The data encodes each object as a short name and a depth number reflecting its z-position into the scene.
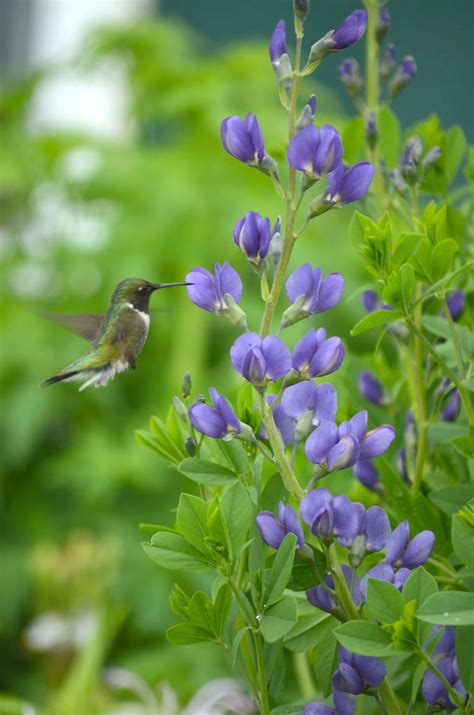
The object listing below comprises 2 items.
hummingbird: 4.15
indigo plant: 4.09
